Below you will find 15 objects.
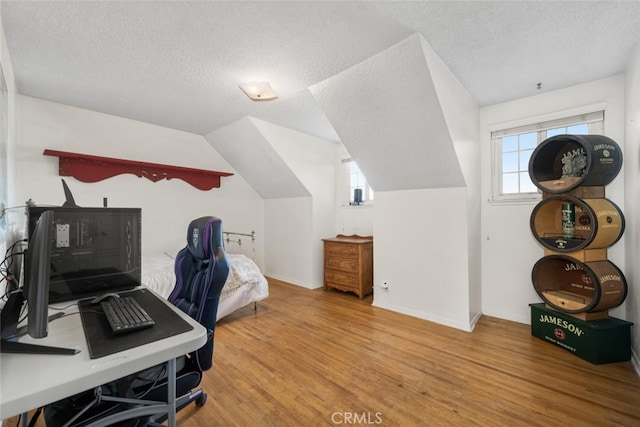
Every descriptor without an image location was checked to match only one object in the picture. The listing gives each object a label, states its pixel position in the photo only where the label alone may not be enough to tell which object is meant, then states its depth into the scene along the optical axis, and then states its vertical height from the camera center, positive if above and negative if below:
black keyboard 0.99 -0.42
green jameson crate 2.04 -1.02
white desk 0.67 -0.45
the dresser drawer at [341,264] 3.72 -0.74
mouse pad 0.88 -0.44
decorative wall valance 3.02 +0.62
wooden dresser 3.68 -0.75
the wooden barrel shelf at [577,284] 2.06 -0.65
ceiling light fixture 2.45 +1.19
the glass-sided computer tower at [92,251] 1.38 -0.20
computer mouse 1.32 -0.43
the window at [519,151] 2.63 +0.71
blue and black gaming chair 1.05 -0.67
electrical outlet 3.34 -0.94
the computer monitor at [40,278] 0.76 -0.18
